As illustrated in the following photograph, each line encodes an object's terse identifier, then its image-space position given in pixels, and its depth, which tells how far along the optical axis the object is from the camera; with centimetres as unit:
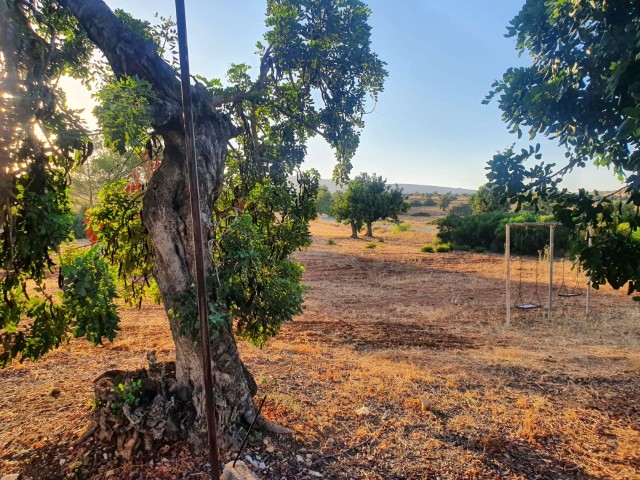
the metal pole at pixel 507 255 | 1061
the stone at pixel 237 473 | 329
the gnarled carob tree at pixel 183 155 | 307
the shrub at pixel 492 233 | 2650
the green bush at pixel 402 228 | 4474
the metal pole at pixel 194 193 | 210
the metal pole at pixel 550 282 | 1164
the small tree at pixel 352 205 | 3653
